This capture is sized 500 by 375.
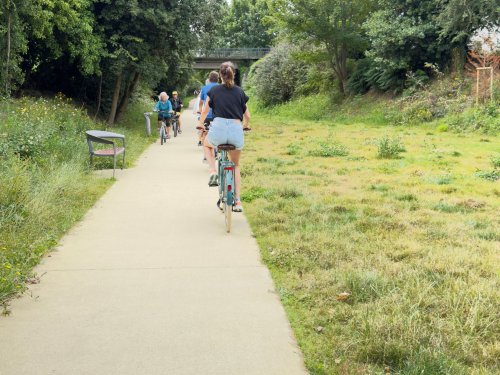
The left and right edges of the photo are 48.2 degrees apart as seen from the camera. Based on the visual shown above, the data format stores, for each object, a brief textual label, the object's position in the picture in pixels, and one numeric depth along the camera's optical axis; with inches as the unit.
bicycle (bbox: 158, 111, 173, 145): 755.4
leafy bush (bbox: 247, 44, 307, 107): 1577.3
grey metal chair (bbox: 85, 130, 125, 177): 445.4
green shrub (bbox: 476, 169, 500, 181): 424.5
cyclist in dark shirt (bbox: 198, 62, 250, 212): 284.2
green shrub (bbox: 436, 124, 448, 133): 841.8
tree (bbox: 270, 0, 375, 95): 1186.6
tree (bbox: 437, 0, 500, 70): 893.2
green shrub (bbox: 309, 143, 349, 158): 589.6
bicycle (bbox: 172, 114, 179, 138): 878.0
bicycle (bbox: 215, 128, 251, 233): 276.8
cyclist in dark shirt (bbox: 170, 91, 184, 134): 892.2
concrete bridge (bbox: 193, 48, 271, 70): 2704.2
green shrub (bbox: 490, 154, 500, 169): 475.3
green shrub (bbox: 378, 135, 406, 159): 560.7
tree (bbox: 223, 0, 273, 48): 3437.5
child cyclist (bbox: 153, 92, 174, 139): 766.9
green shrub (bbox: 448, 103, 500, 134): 767.1
